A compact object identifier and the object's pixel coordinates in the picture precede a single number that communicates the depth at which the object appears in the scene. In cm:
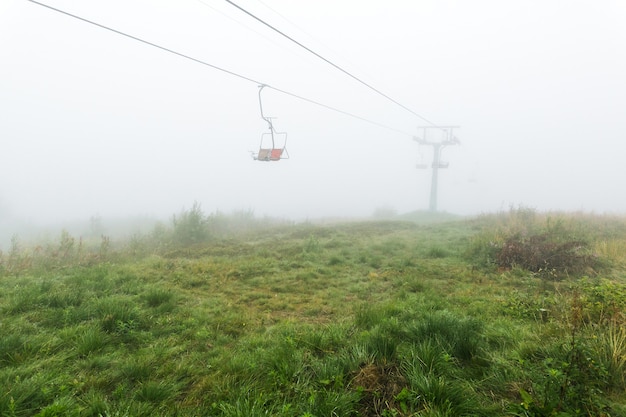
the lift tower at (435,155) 3377
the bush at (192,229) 1360
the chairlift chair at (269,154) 1264
